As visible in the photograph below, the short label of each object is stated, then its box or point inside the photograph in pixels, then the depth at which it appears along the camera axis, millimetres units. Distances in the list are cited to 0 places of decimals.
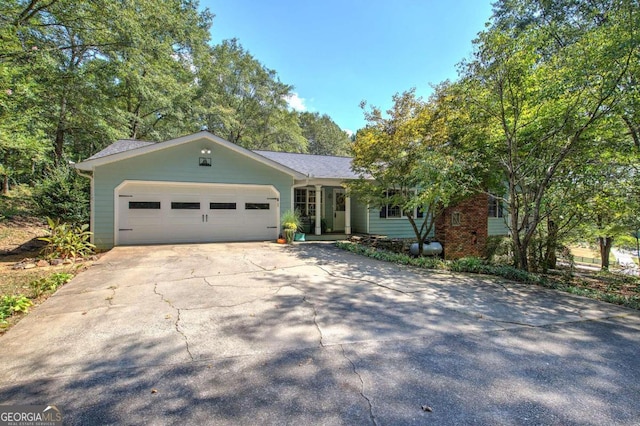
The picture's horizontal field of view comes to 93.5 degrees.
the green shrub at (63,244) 7852
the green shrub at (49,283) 5000
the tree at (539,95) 5238
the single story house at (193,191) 9672
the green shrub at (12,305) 4027
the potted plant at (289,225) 11023
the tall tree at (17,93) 8219
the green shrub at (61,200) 9680
